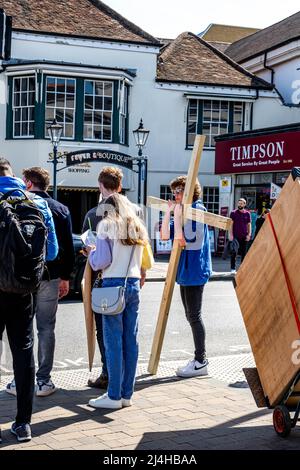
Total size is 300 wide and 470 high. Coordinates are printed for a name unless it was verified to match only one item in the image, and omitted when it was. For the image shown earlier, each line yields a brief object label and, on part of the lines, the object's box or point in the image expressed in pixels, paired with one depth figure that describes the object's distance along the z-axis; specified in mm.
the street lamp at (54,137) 19875
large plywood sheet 4264
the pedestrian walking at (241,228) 17219
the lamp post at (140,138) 20150
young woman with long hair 5133
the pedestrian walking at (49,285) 5590
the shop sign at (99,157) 21858
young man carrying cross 6270
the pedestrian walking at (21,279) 4211
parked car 11625
